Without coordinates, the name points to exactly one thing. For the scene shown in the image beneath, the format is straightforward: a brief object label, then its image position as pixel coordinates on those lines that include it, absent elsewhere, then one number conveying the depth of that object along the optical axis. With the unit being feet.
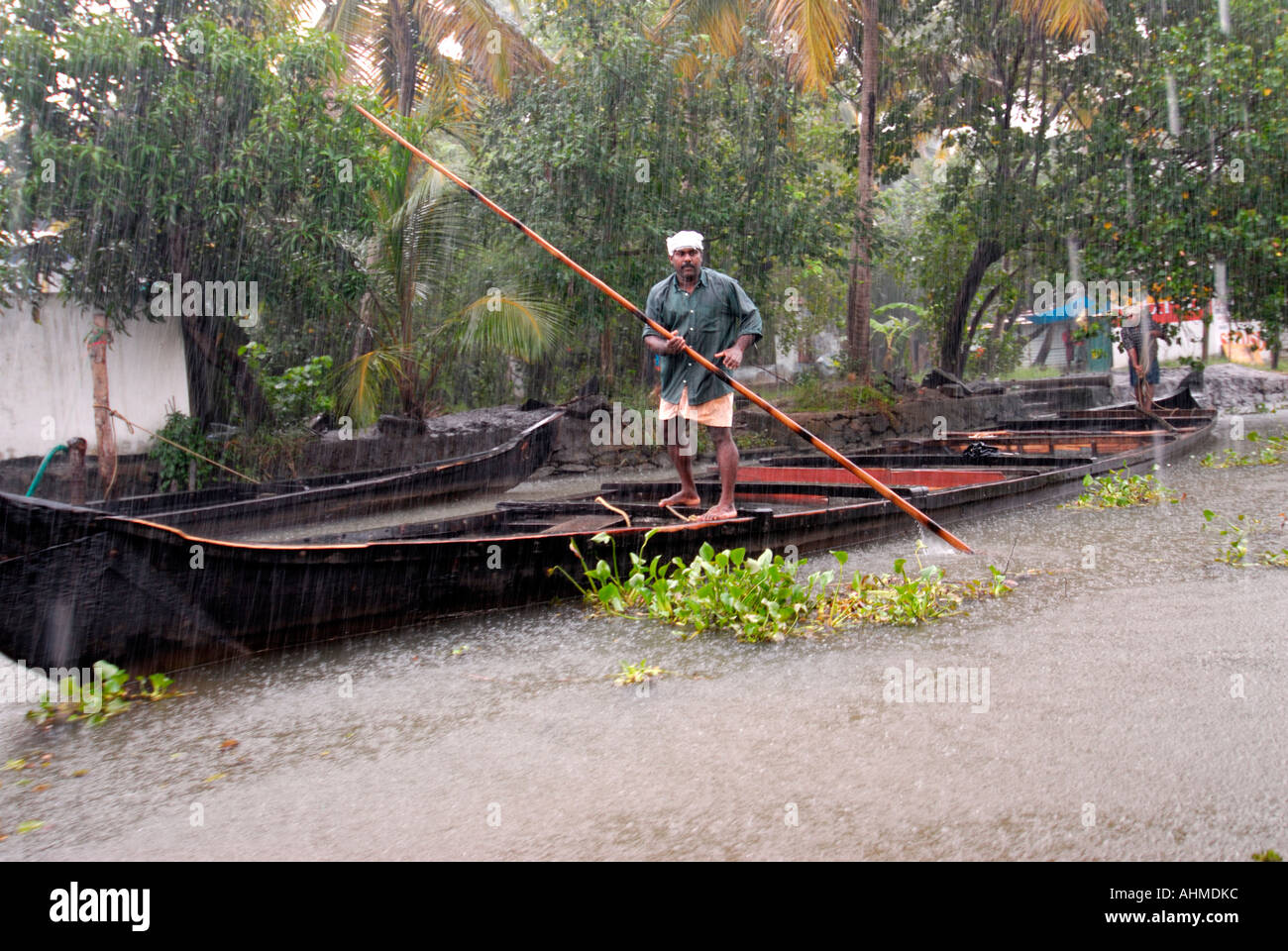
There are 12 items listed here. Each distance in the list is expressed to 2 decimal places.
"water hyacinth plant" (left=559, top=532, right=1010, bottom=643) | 15.70
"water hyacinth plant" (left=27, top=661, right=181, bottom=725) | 12.96
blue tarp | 86.18
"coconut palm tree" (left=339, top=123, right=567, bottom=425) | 36.88
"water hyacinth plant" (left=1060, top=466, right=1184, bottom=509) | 26.55
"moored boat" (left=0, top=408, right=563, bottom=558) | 23.34
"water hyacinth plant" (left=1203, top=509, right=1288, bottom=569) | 18.19
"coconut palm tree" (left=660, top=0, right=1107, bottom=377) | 40.37
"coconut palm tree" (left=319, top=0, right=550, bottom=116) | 42.09
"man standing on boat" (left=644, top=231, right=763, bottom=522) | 21.07
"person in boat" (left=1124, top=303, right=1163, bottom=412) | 42.57
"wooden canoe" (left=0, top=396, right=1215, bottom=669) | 12.60
